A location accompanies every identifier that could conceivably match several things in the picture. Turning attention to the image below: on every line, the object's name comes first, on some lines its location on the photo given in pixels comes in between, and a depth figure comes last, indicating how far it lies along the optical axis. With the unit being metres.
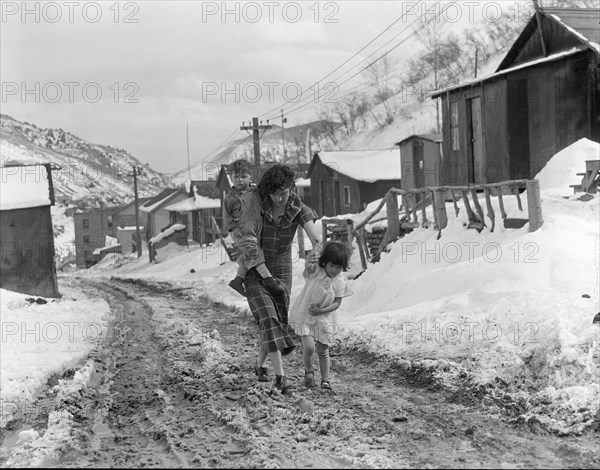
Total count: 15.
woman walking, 6.73
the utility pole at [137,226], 56.64
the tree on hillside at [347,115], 104.44
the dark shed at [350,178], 39.75
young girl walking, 6.77
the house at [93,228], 99.00
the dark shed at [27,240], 24.02
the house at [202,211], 55.14
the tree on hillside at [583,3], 72.55
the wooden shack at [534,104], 17.16
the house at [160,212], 74.70
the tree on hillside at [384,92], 104.82
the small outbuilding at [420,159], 34.12
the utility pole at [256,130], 32.72
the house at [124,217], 97.88
